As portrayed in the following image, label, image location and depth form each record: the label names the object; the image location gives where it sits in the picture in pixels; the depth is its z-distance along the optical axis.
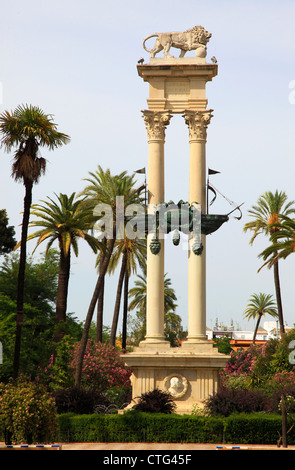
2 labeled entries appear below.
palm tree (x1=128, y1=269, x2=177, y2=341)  98.69
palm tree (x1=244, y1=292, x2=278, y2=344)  121.51
